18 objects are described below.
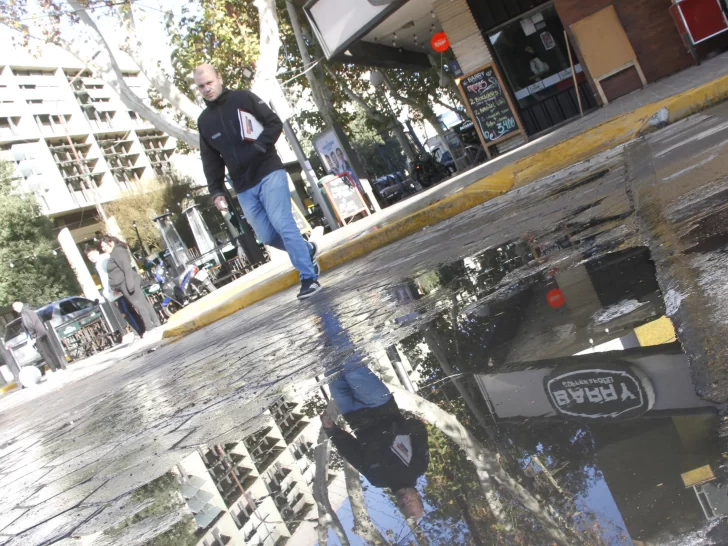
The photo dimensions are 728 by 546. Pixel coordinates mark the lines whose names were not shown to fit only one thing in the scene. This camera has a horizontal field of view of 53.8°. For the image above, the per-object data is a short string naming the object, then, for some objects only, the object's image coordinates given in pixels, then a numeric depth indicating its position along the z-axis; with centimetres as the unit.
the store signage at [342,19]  1481
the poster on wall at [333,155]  1912
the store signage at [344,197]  1841
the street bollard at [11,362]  2044
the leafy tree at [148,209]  3731
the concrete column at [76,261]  3622
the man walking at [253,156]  678
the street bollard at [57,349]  1783
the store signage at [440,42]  1816
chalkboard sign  1622
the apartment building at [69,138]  4303
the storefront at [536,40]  1510
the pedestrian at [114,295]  1256
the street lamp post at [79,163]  4541
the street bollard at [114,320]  1955
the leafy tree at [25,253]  3259
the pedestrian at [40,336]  1742
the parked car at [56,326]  2123
